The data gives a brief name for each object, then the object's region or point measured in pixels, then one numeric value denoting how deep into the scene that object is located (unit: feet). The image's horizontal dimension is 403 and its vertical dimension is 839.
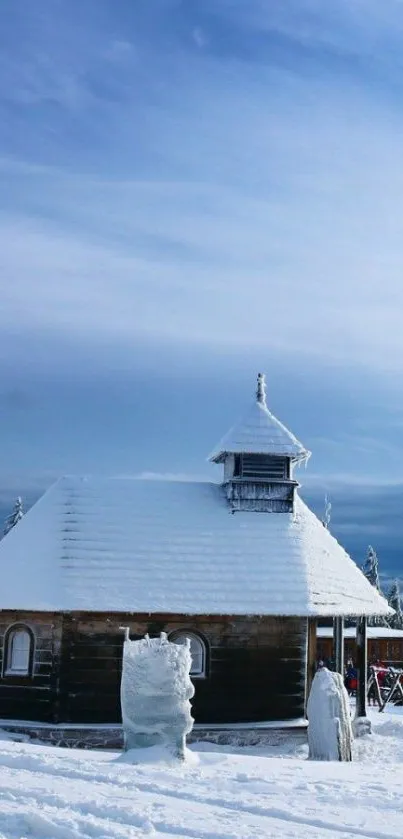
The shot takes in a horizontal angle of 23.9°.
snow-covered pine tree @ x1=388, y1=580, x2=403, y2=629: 242.99
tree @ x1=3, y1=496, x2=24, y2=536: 194.88
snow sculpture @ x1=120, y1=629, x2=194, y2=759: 48.29
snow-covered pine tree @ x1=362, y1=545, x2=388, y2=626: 230.07
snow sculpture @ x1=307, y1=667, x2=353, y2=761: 56.70
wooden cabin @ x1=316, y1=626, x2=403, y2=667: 140.87
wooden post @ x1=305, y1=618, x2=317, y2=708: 70.08
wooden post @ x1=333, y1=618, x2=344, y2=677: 77.20
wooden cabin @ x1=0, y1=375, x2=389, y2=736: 67.51
